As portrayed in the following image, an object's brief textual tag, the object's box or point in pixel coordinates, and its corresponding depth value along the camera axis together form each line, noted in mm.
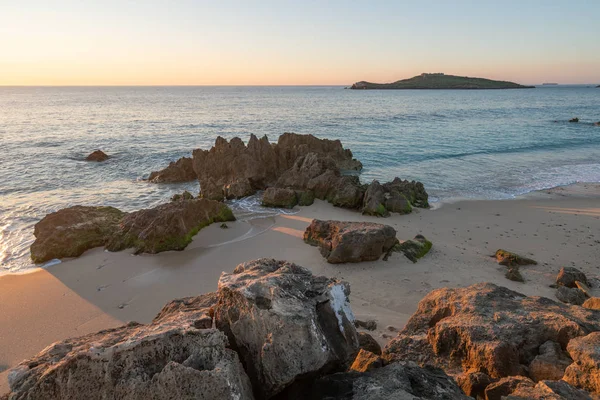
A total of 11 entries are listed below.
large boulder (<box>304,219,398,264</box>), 11289
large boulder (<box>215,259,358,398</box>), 4098
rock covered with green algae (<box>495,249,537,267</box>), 11305
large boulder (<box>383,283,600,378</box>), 5168
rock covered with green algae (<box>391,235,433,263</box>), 11672
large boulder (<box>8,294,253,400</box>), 3607
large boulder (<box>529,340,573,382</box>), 4891
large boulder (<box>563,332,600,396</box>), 4527
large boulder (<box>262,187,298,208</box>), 17230
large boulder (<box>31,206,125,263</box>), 12248
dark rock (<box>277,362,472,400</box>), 3973
